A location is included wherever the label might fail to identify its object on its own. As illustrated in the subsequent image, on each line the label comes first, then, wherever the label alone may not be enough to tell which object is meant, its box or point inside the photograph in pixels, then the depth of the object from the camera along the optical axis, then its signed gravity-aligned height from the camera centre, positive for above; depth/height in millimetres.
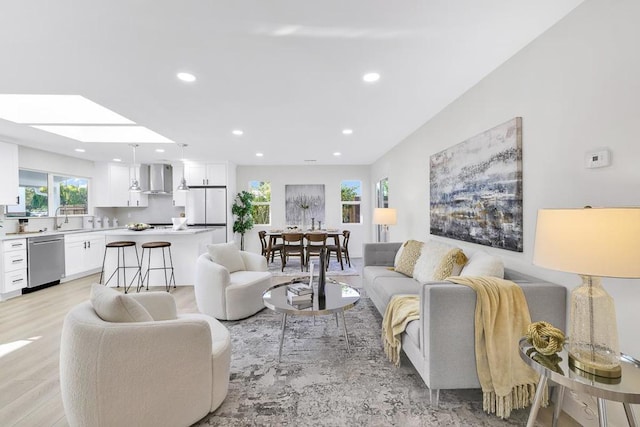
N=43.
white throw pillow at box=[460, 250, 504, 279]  2162 -449
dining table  6234 -531
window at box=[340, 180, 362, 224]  7863 +294
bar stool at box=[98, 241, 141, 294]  4825 -961
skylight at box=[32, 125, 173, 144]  4716 +1332
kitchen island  4926 -743
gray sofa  1788 -727
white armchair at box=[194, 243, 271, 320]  3262 -923
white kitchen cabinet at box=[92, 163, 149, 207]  6672 +596
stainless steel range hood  7000 +823
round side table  1091 -702
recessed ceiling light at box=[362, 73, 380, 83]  2561 +1229
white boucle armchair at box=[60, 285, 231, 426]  1462 -840
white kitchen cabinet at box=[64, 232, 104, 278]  5324 -814
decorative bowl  5156 -287
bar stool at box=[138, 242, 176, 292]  4777 -991
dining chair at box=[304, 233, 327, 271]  5852 -639
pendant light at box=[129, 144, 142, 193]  5200 +498
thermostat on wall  1550 +289
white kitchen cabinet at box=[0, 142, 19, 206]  4531 +626
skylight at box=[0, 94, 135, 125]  3707 +1388
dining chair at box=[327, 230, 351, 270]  6188 -828
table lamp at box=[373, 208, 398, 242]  4828 -112
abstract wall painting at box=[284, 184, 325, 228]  7754 +158
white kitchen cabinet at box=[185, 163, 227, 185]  6980 +938
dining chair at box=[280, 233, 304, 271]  5953 -761
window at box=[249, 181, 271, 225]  7801 +244
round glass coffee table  2340 -820
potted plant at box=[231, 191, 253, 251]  7180 -53
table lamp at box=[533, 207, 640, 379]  1078 -205
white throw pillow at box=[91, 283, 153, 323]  1591 -554
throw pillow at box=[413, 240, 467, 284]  2611 -513
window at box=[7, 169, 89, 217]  5176 +329
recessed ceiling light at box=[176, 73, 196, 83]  2531 +1223
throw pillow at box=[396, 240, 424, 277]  3441 -583
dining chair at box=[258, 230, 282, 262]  6301 -811
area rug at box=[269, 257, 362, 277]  5742 -1269
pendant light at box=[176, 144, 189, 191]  5449 +483
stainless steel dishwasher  4638 -820
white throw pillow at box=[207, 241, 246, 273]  3689 -605
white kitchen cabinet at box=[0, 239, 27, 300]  4262 -865
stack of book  2484 -785
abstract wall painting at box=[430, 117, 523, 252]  2248 +204
